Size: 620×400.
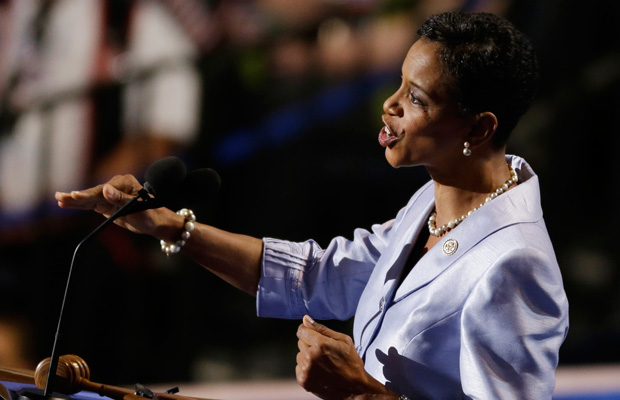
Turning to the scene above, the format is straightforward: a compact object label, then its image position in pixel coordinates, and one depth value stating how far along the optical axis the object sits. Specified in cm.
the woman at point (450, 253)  828
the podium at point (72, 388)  827
